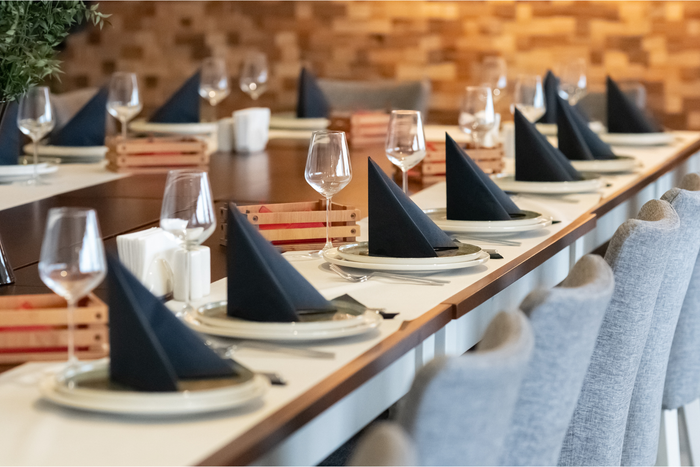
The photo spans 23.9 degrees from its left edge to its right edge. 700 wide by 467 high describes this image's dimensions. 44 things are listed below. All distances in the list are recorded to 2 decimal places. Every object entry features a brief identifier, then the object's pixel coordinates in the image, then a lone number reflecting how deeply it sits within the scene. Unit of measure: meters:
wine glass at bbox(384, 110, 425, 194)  3.47
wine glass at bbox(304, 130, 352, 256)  2.92
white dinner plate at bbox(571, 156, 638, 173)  4.81
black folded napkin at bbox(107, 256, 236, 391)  1.67
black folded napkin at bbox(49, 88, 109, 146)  5.34
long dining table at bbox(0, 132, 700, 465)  1.53
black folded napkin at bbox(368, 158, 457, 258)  2.78
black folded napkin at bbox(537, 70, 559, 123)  6.38
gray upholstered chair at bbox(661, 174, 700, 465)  3.69
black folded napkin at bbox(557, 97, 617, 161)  4.77
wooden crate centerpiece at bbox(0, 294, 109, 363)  1.99
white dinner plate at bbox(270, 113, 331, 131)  6.84
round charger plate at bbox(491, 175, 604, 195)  4.12
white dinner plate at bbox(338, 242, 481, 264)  2.74
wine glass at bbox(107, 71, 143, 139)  5.22
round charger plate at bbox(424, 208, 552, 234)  3.29
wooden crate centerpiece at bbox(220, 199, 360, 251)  3.09
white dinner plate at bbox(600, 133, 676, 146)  6.00
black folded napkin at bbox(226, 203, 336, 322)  2.11
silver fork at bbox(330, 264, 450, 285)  2.67
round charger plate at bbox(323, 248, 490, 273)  2.72
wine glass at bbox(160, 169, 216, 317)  2.27
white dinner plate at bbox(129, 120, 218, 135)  6.16
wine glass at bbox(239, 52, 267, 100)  6.92
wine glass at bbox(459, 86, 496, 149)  4.48
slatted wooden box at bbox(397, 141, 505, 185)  4.79
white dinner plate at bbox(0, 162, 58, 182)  4.53
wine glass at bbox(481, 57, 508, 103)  6.33
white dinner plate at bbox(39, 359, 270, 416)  1.61
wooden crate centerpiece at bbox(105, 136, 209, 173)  4.93
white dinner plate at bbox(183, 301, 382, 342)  2.05
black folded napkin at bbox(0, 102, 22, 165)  4.71
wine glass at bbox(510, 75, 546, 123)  5.48
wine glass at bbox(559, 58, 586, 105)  6.46
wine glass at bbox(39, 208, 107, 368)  1.77
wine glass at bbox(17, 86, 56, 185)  4.29
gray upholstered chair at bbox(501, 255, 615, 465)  1.84
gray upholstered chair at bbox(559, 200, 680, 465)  2.66
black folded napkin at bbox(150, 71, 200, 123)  6.22
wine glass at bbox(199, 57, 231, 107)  6.55
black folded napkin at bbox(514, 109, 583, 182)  4.12
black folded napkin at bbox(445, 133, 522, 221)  3.35
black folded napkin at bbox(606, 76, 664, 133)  6.06
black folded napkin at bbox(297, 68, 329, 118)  6.79
